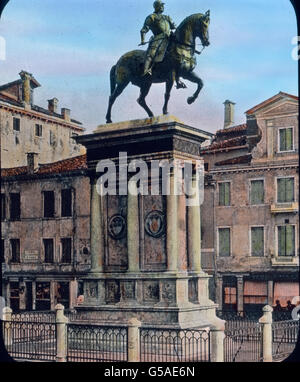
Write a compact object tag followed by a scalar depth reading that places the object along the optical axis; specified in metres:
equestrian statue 15.84
